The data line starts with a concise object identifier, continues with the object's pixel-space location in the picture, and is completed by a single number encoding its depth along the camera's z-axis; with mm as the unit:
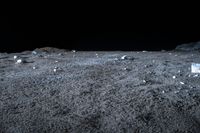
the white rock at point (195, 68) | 3353
